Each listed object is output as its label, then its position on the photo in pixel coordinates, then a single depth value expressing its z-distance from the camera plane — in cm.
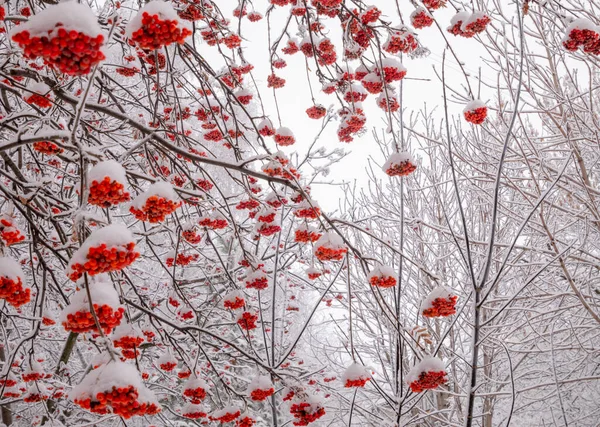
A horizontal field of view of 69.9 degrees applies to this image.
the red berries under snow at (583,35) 207
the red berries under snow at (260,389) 230
